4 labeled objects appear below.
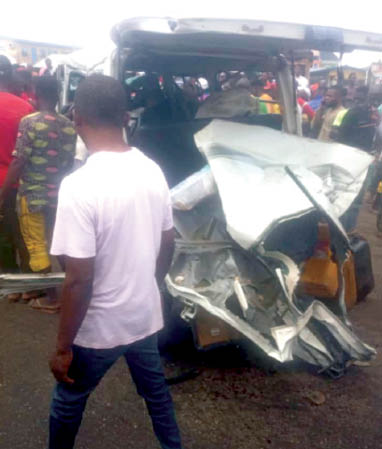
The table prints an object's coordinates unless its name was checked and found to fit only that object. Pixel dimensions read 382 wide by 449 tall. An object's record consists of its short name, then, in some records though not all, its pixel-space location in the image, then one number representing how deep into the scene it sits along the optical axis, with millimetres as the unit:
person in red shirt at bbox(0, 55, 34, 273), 4137
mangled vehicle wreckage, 3064
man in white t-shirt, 1847
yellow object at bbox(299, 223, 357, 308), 3477
